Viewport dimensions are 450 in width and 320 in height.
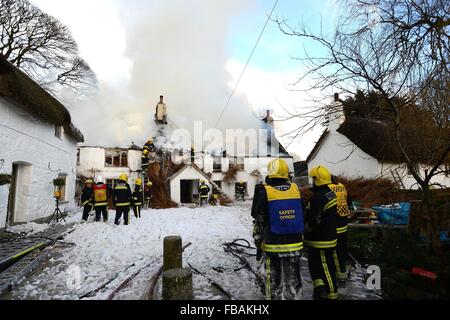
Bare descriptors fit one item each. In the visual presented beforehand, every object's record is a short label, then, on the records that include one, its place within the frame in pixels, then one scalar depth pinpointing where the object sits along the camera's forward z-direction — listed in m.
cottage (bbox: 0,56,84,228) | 7.67
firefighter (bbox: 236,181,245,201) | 25.50
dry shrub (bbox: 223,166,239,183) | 25.53
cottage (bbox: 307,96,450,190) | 4.72
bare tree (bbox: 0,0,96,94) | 16.03
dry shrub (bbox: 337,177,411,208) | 5.14
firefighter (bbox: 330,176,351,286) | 4.23
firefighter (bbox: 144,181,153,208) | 19.05
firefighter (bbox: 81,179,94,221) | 9.83
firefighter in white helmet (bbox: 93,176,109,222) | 9.30
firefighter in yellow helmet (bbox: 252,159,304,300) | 3.29
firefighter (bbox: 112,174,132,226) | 8.88
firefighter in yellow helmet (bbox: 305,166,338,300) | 3.50
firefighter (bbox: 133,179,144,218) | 10.70
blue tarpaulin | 5.51
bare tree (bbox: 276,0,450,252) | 3.91
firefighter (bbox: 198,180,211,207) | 18.12
